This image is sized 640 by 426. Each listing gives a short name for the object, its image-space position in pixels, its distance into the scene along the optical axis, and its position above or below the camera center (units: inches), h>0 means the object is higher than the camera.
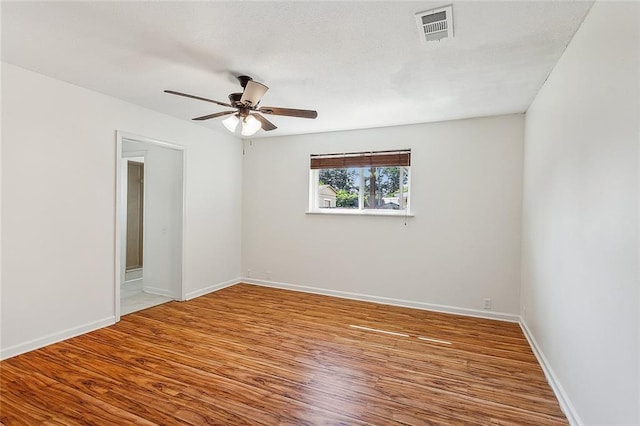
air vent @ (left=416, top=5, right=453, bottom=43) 72.7 +46.2
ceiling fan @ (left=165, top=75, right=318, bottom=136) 103.3 +34.2
